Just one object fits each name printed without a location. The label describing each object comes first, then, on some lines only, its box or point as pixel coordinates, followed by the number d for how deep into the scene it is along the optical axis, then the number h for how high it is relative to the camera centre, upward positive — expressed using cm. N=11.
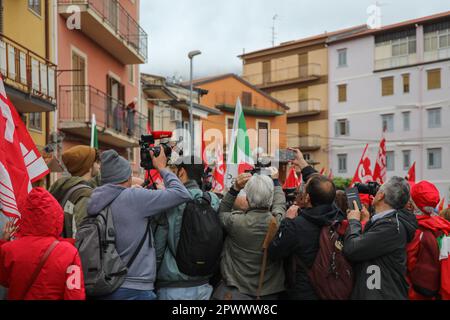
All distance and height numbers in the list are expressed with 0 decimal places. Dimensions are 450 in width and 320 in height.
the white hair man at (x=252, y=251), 409 -71
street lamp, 2489 +462
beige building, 4791 +639
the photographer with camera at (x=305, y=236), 402 -58
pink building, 1658 +302
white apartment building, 4081 +458
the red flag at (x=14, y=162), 397 -3
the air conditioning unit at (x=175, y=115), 3078 +231
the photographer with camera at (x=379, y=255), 388 -70
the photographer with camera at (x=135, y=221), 379 -44
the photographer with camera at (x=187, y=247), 396 -65
